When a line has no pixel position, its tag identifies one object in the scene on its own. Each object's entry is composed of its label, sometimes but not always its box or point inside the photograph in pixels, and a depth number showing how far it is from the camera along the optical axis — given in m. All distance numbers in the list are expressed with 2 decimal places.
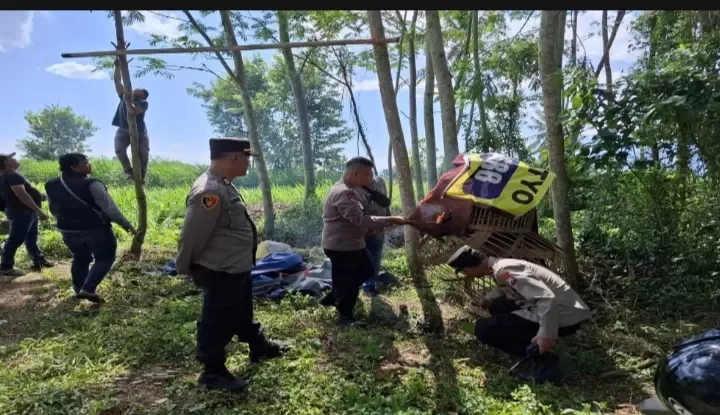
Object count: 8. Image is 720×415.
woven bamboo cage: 3.86
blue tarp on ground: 5.69
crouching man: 3.34
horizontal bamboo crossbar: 5.20
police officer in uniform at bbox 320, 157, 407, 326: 4.54
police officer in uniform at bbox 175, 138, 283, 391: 3.21
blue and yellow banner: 3.75
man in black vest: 5.10
